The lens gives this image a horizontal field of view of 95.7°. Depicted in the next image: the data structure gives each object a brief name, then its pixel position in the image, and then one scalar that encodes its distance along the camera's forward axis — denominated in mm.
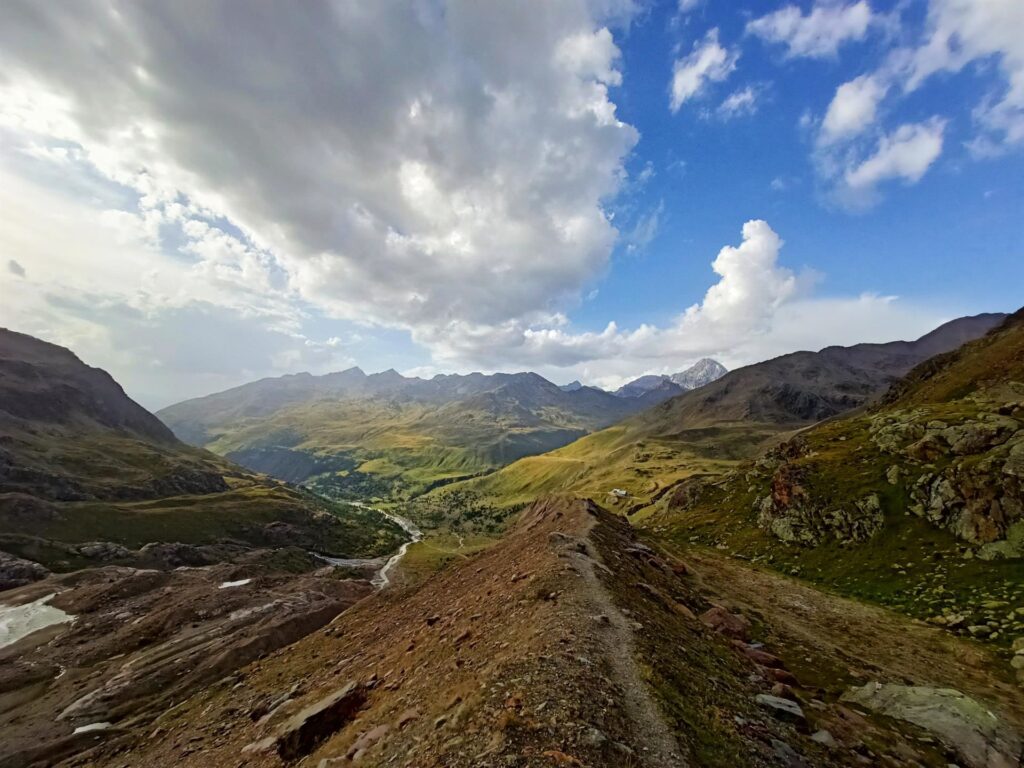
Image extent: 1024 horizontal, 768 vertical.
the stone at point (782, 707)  17531
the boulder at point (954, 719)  19062
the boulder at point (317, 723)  18922
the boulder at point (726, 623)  28648
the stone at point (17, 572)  103250
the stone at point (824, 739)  16578
